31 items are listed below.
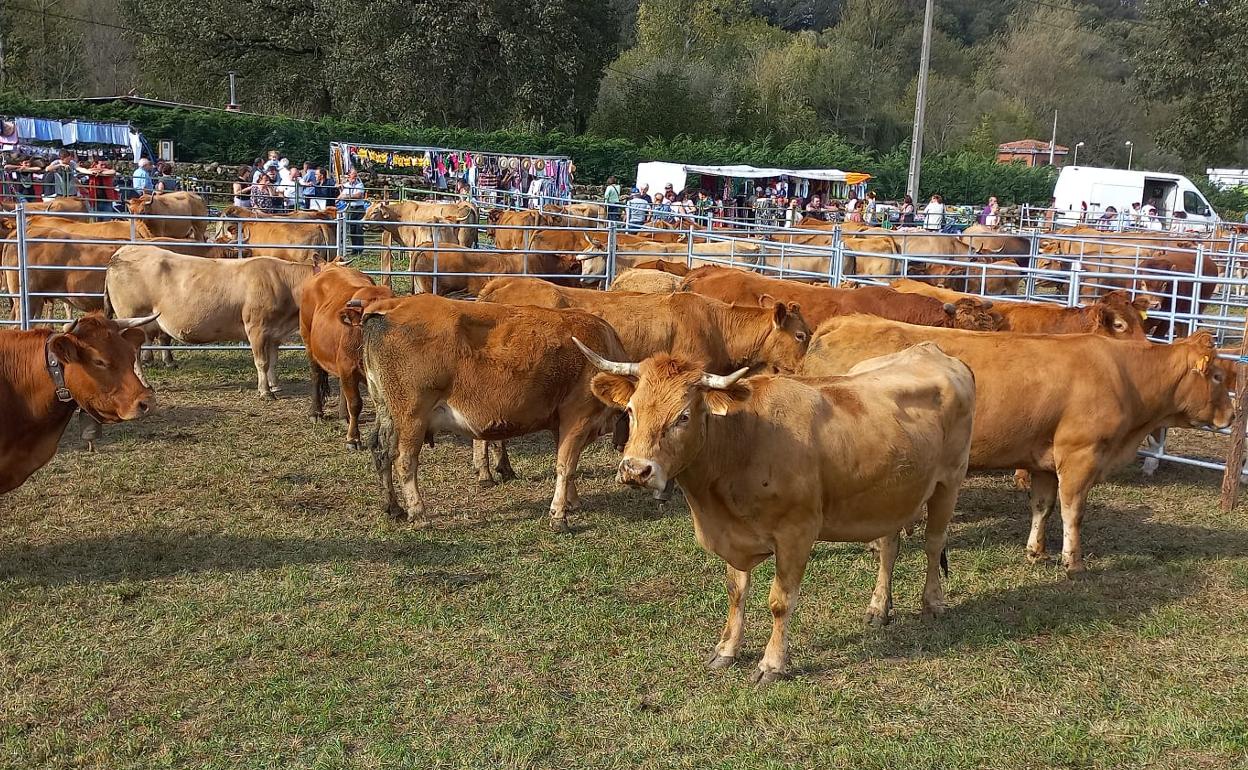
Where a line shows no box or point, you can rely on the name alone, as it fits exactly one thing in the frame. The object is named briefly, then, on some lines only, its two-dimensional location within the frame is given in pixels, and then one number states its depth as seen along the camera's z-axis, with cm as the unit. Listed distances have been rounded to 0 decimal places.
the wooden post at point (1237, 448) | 720
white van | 2889
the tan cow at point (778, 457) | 430
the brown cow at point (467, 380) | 658
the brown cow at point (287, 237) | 1395
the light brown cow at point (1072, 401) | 632
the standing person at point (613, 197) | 2295
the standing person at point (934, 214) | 2350
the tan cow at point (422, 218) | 1658
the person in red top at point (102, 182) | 2111
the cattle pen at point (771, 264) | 996
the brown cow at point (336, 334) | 812
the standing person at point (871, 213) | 2262
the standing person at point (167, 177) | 2273
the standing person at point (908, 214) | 2341
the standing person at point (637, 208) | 1833
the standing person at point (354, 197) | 2051
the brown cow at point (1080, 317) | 855
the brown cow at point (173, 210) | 1568
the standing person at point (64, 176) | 2211
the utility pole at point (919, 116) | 2719
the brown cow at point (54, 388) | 577
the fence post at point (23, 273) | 1013
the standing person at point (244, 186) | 2180
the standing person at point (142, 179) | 2170
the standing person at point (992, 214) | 2304
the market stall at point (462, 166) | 2978
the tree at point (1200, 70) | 3212
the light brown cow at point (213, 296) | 1000
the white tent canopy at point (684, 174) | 3347
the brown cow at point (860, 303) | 874
